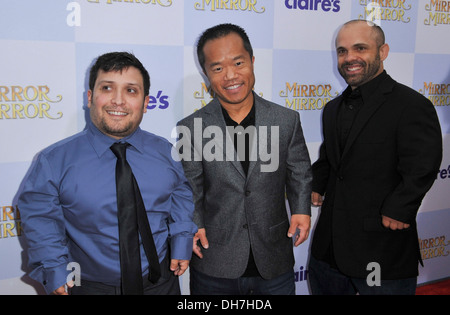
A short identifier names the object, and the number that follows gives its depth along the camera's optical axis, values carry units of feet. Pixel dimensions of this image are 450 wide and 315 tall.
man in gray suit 7.07
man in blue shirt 5.75
